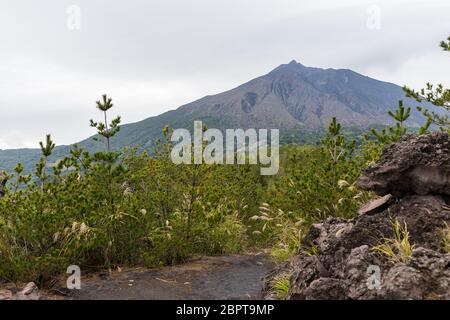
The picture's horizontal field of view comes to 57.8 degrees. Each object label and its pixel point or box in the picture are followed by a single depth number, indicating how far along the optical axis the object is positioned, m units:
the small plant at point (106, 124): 9.99
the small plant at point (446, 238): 6.37
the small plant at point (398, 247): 6.11
